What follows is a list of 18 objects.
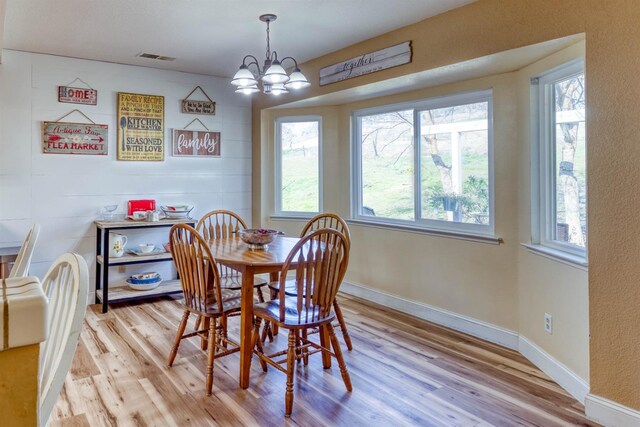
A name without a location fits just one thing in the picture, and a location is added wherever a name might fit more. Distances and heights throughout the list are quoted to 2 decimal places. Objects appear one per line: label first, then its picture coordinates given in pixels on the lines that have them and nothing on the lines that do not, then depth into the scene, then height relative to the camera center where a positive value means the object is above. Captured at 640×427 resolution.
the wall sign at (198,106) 4.81 +1.23
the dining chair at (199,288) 2.51 -0.42
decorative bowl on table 2.97 -0.14
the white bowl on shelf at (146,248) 4.40 -0.31
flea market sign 4.09 +0.76
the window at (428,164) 3.50 +0.47
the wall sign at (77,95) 4.14 +1.17
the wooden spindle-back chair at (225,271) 3.19 -0.45
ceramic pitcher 4.25 -0.26
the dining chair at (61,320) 0.82 -0.22
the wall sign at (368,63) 3.39 +1.29
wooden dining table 2.50 -0.31
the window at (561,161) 2.64 +0.35
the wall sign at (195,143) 4.78 +0.82
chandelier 2.79 +0.90
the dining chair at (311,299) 2.34 -0.45
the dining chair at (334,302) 2.97 -0.58
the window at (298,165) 4.93 +0.59
